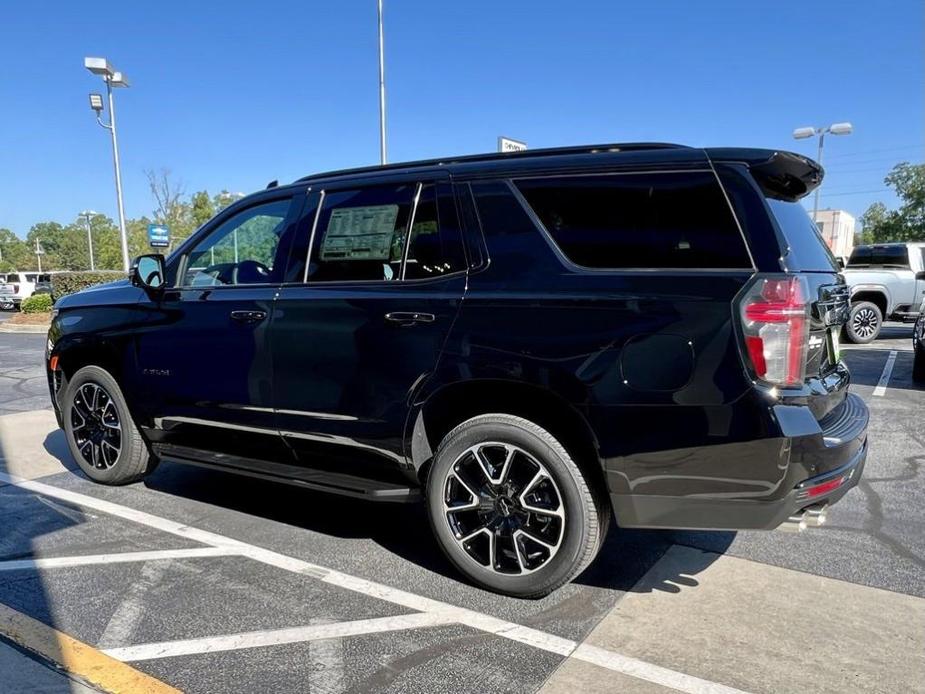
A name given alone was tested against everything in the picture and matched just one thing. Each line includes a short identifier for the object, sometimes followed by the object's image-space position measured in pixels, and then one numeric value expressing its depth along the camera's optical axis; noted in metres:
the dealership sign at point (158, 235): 22.70
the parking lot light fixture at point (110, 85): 20.80
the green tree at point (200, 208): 41.25
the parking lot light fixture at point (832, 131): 24.69
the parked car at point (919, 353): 8.54
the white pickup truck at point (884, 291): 13.12
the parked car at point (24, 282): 29.08
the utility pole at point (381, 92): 17.28
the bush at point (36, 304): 22.36
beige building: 64.25
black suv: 2.57
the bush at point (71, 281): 20.23
